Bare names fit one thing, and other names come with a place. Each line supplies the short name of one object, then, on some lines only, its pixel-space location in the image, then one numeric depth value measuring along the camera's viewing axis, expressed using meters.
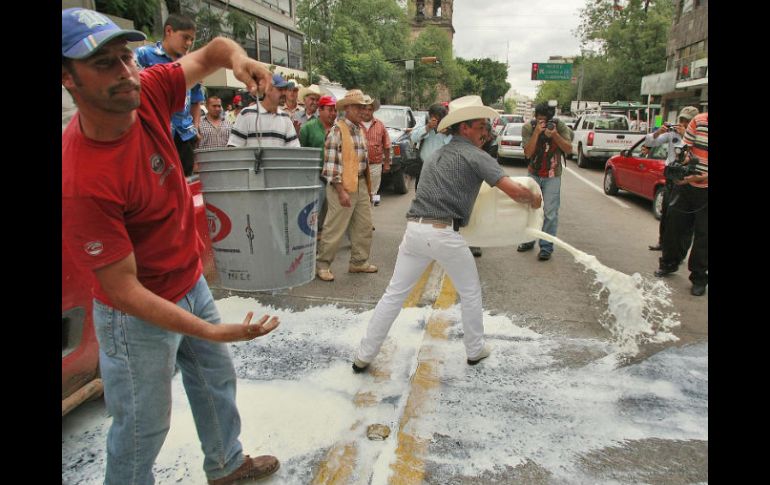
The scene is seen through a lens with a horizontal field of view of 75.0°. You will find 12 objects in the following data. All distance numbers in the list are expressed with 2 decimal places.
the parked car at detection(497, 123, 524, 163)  17.02
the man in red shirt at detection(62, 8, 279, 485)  1.46
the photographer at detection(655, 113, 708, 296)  4.91
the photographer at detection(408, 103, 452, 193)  6.34
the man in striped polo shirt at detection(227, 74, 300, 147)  4.20
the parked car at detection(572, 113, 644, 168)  16.38
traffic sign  54.94
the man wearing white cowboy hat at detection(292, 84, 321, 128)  7.21
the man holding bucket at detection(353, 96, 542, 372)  3.16
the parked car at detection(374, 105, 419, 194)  10.27
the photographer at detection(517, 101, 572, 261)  5.99
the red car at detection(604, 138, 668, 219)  8.96
